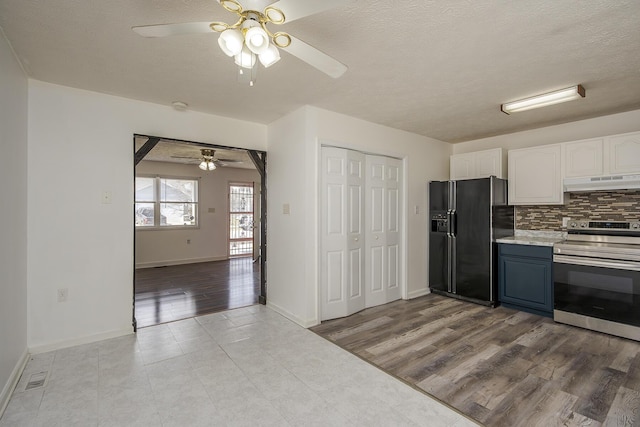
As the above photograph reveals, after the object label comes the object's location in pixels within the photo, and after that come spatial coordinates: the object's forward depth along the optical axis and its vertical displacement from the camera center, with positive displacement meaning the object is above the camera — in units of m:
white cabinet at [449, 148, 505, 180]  4.24 +0.75
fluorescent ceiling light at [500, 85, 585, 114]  2.78 +1.13
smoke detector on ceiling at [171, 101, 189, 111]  3.21 +1.20
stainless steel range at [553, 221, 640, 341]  2.94 -0.65
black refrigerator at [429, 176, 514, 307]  4.00 -0.26
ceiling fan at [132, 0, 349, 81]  1.32 +0.89
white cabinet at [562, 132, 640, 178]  3.20 +0.66
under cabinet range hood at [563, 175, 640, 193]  3.20 +0.35
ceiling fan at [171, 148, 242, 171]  5.46 +1.15
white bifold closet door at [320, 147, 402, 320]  3.51 -0.19
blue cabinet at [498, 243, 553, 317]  3.56 -0.77
